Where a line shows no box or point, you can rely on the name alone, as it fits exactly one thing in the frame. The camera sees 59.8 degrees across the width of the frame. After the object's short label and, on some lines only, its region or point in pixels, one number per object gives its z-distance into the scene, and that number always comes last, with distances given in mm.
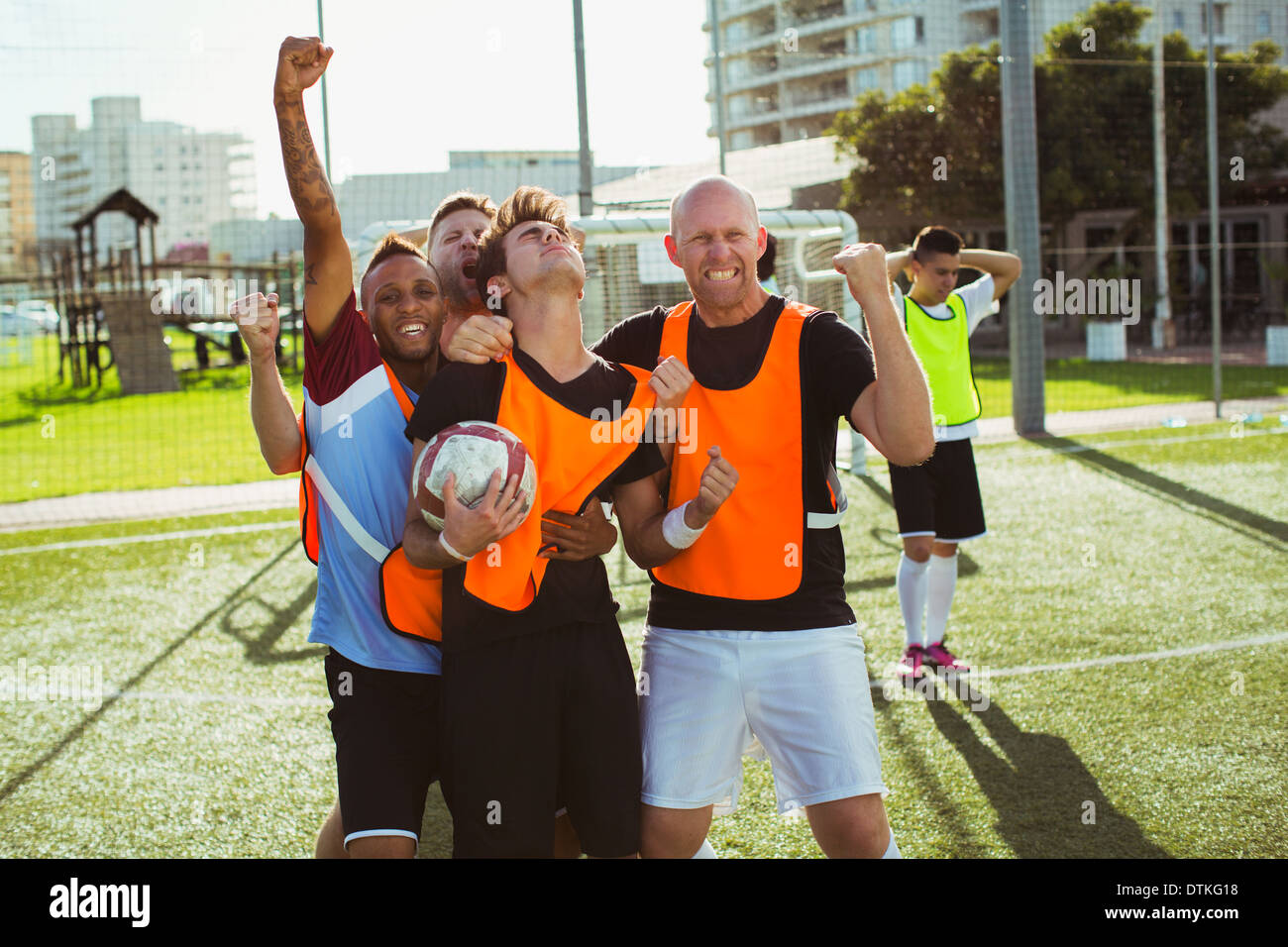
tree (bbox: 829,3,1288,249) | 26469
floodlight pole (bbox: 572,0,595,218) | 10797
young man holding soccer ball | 2486
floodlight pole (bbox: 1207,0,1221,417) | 13461
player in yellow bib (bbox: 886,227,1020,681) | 5582
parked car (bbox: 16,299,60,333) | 39953
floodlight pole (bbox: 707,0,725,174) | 13266
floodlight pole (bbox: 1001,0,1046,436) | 13656
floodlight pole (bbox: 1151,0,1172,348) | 25000
